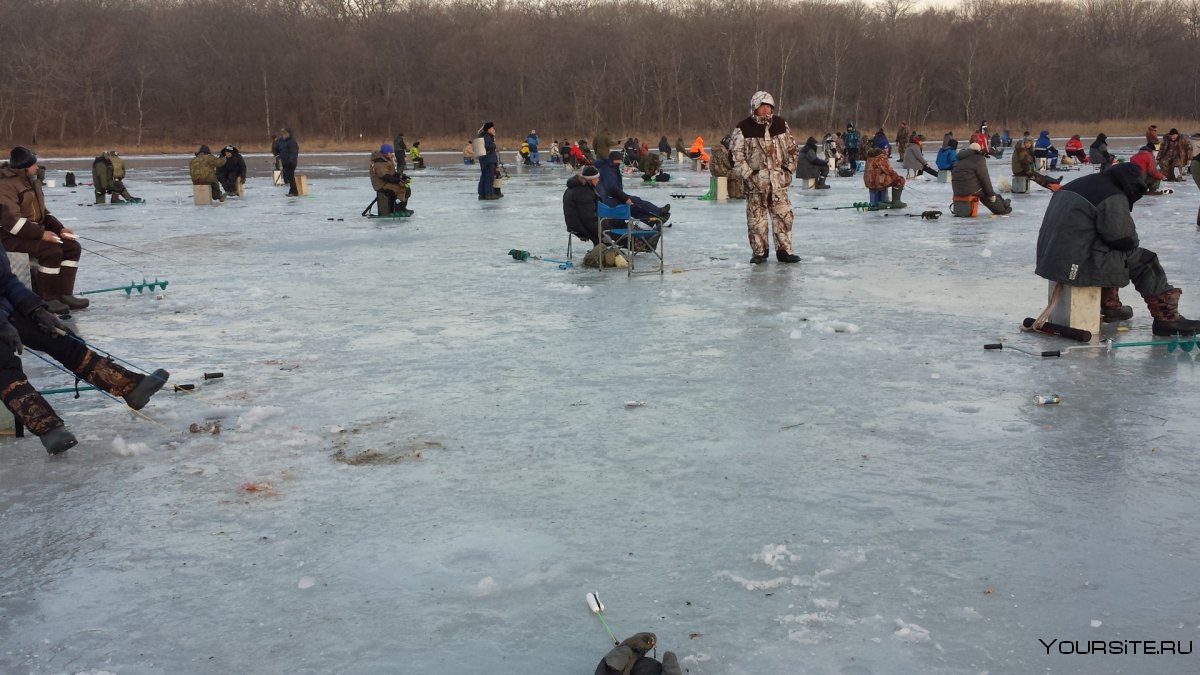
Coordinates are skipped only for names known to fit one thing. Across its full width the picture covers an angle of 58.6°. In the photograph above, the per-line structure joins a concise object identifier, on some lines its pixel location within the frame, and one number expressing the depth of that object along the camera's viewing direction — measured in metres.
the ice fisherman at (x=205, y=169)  22.80
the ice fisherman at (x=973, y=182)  16.81
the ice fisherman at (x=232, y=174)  24.88
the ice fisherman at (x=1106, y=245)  7.45
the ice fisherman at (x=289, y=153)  26.33
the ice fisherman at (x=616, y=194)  11.76
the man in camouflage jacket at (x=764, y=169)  12.09
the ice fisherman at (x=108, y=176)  22.69
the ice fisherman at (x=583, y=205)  12.29
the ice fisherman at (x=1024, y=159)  21.12
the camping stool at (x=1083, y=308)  7.77
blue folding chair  11.51
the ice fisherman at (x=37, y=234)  9.14
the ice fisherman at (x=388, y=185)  18.59
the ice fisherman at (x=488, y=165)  21.58
